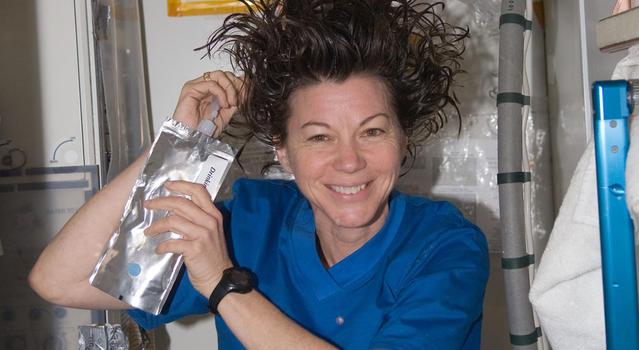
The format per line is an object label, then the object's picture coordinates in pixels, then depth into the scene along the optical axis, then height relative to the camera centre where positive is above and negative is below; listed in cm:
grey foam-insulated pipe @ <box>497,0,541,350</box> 94 -4
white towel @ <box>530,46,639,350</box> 73 -13
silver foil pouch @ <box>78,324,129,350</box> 126 -29
